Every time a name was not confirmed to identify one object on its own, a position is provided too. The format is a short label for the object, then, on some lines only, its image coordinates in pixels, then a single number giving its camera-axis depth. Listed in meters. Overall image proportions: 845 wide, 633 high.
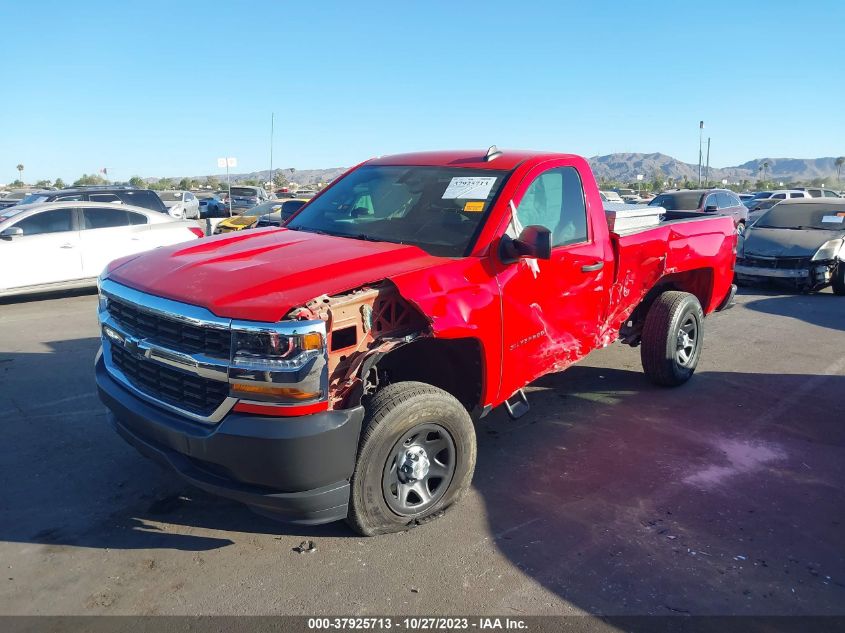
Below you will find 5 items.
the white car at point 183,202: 21.37
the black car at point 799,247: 10.88
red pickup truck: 2.95
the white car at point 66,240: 10.02
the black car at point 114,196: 14.12
